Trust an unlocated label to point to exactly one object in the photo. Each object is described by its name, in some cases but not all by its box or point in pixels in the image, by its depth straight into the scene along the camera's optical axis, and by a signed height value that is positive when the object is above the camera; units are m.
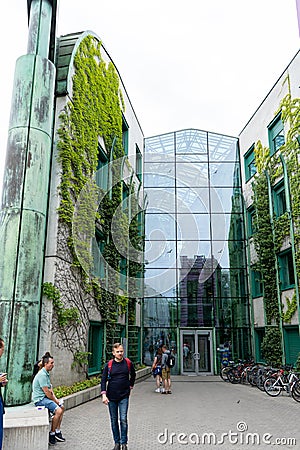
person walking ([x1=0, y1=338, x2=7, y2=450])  4.55 -0.61
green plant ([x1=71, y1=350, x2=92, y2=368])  11.47 -0.85
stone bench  5.63 -1.45
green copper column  8.61 +2.71
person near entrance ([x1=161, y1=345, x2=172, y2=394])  13.41 -1.52
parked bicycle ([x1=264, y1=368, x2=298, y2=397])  12.95 -1.79
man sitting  6.48 -1.12
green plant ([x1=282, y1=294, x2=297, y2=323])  15.98 +0.76
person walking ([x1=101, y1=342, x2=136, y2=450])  6.01 -0.91
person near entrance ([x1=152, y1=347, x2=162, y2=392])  14.03 -1.37
